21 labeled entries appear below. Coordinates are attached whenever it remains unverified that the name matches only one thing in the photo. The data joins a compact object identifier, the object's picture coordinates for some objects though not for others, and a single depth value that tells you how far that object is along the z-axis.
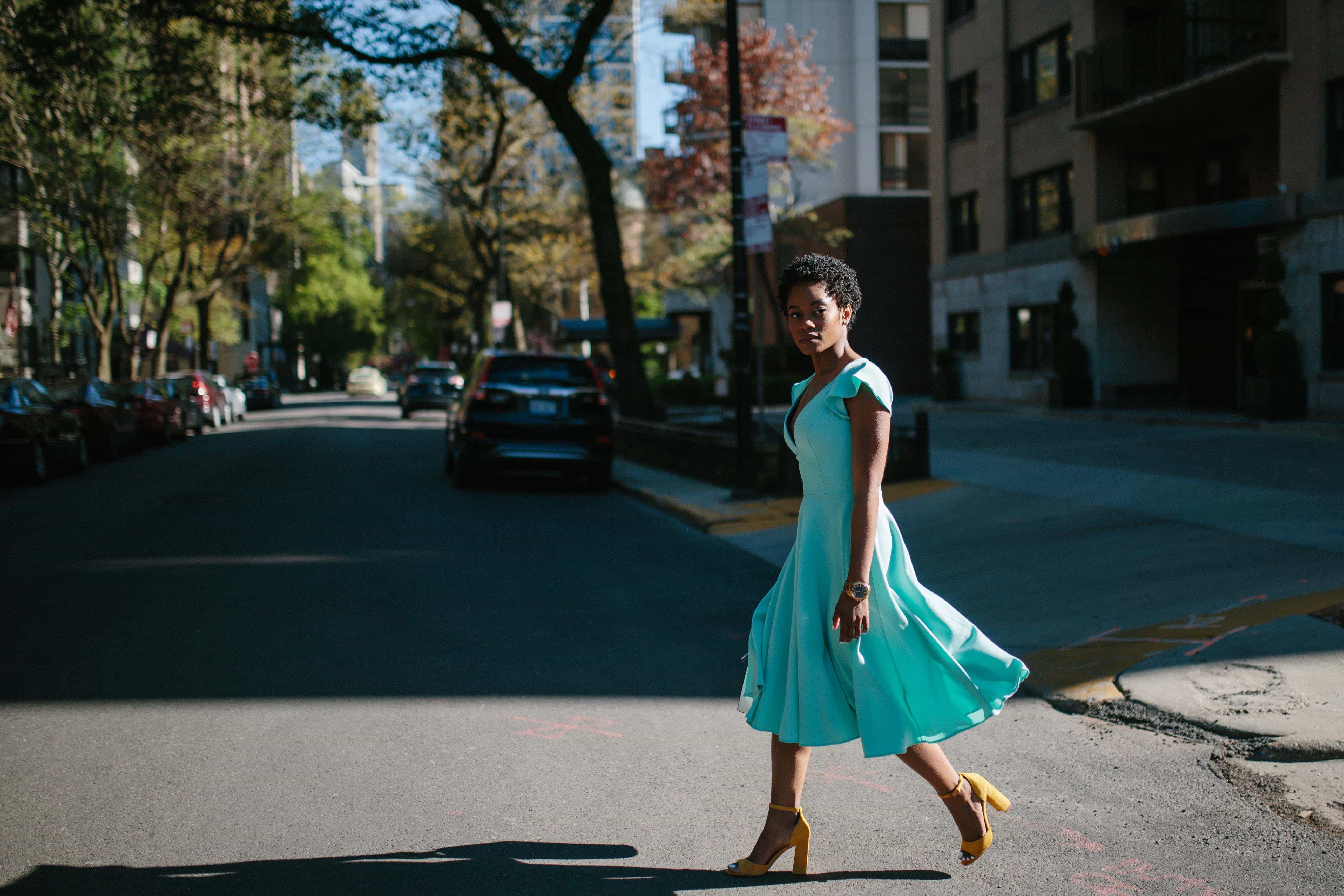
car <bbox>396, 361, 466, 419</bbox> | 39.31
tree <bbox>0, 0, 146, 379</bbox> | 25.94
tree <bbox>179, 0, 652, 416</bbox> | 21.39
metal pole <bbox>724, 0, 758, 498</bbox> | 13.24
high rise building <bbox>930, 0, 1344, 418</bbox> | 18.80
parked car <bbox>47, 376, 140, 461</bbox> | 21.16
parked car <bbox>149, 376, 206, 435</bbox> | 28.84
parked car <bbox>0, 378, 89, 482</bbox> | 16.39
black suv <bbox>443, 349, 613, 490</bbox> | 14.90
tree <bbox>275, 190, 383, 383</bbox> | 92.19
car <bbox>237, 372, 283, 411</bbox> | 49.41
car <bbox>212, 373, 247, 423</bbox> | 37.44
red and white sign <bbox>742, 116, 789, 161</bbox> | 13.35
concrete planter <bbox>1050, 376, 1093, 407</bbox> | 24.62
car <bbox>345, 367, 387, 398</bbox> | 71.12
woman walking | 3.43
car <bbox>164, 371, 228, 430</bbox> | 31.81
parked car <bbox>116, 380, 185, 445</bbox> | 25.61
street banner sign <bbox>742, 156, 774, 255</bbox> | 12.98
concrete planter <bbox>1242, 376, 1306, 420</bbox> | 18.44
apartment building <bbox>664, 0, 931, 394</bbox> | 48.16
